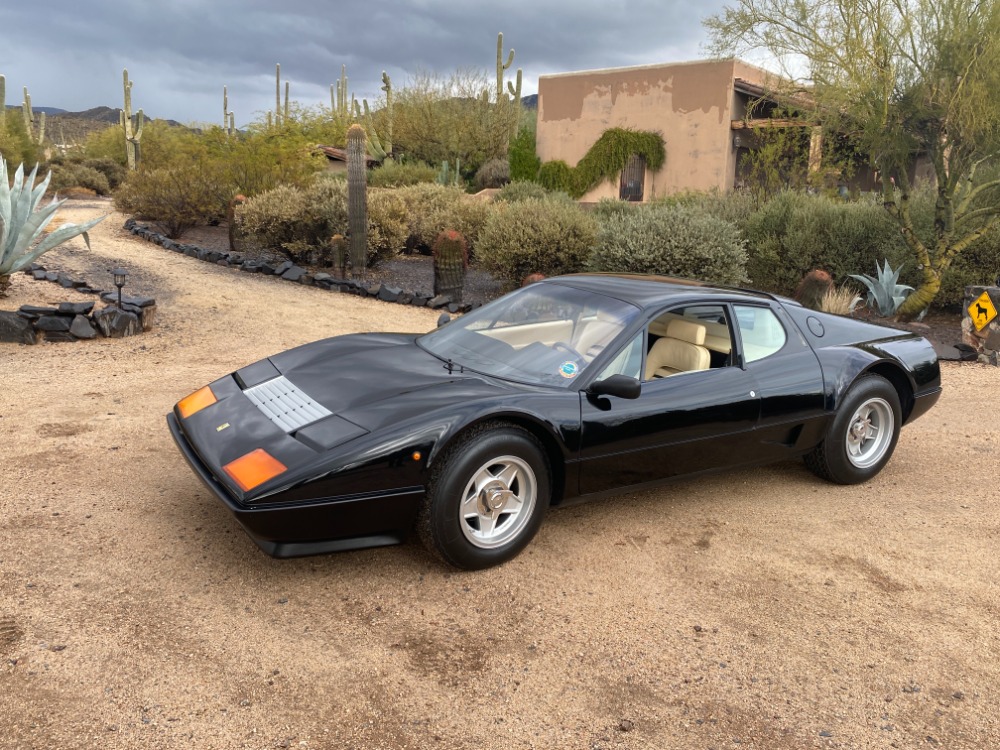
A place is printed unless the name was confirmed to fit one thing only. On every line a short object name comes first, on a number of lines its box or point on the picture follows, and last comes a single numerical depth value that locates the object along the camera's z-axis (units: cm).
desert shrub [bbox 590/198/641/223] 1644
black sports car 333
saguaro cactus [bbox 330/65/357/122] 4391
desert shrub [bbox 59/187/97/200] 2680
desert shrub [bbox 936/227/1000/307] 1144
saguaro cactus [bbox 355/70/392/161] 3438
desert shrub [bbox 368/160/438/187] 2561
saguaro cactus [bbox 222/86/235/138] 4739
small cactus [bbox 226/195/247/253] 1477
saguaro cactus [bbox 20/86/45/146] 3753
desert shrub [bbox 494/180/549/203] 1916
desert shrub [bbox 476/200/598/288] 1177
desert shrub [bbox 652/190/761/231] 1383
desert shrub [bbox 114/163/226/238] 1560
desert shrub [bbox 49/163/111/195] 2914
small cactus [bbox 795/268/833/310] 1068
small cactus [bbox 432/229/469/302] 1138
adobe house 2548
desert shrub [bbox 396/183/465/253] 1512
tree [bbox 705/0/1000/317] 1003
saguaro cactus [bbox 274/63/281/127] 4309
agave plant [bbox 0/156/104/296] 866
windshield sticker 399
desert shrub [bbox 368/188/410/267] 1341
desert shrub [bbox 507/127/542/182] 2916
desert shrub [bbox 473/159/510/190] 3379
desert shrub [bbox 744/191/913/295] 1238
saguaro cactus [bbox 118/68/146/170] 3209
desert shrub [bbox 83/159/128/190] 3189
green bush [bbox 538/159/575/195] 2852
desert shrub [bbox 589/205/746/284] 1102
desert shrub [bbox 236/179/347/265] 1367
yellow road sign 930
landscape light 802
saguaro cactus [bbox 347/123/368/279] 1254
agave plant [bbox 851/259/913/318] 1121
